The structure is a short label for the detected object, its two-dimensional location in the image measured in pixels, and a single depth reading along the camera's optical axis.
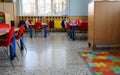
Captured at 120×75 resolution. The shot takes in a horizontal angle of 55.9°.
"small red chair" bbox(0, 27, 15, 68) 2.37
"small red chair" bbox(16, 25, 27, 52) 2.98
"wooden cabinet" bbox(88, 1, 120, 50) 3.42
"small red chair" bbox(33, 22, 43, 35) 5.82
